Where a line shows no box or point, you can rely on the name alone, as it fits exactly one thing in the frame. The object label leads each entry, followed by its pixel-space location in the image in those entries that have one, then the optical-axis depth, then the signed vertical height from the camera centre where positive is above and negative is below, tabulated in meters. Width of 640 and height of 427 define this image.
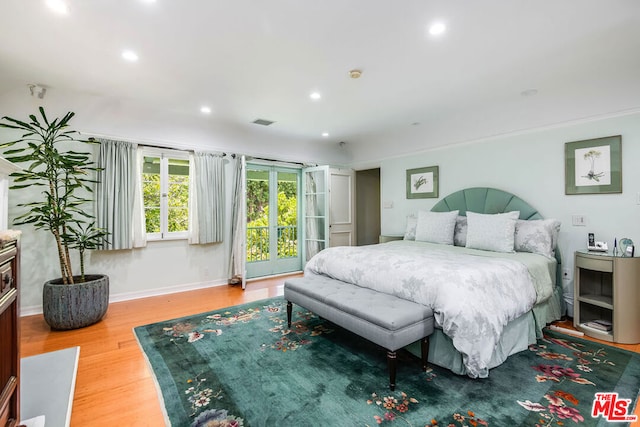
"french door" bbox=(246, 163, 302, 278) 5.34 -0.13
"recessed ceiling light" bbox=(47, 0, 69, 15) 1.98 +1.37
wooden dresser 1.23 -0.52
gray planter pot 3.04 -0.92
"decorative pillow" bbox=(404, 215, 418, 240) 4.49 -0.26
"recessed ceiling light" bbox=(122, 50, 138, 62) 2.60 +1.38
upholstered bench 2.03 -0.76
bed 2.10 -0.53
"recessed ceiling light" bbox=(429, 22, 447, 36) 2.21 +1.36
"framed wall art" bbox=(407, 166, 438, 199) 4.75 +0.47
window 4.28 +0.29
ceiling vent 4.59 +1.39
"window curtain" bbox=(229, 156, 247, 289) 4.73 -0.18
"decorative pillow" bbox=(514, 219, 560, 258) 3.21 -0.27
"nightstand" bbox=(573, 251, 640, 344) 2.67 -0.84
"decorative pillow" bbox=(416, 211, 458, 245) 3.96 -0.20
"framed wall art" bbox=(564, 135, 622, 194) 3.08 +0.48
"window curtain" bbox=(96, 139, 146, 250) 3.81 +0.24
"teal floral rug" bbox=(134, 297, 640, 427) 1.75 -1.17
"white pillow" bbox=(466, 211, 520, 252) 3.31 -0.22
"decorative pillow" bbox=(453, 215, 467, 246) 3.92 -0.28
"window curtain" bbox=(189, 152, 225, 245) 4.55 +0.22
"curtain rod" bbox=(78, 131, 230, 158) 3.80 +0.97
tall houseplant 3.03 -0.28
